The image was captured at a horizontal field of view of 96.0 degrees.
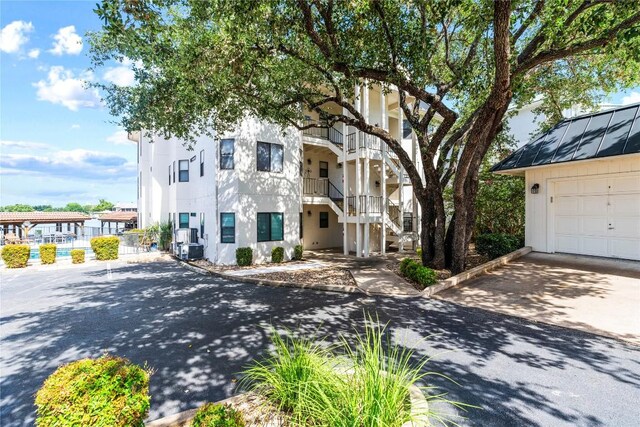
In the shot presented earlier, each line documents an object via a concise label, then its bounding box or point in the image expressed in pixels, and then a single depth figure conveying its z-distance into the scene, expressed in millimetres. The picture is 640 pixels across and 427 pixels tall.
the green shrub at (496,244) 10914
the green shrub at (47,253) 14617
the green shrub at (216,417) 2447
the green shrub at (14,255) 13680
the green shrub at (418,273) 8125
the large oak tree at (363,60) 6562
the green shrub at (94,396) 2211
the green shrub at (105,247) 15695
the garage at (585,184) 8812
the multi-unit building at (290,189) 13250
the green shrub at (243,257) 12609
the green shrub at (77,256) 14820
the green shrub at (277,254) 13398
